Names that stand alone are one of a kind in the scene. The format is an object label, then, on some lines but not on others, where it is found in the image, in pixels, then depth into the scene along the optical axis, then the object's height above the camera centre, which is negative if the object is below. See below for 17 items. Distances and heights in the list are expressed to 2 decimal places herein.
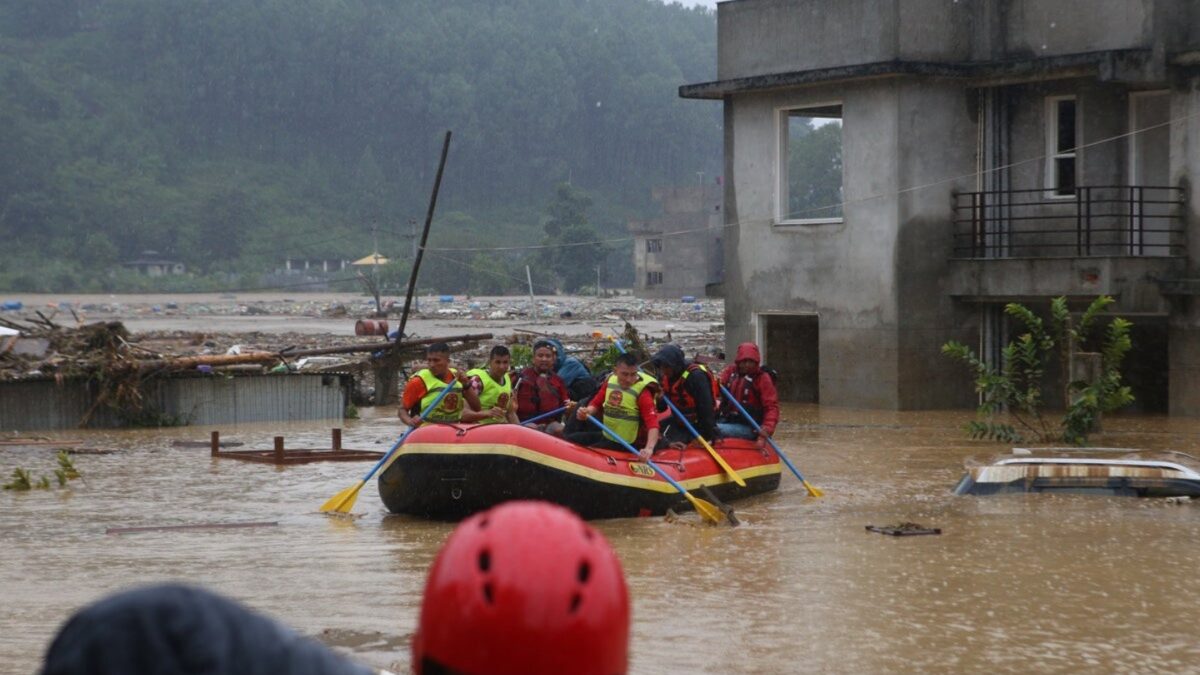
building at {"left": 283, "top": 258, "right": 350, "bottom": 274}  111.69 +2.26
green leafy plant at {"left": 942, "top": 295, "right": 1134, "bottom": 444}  19.88 -1.13
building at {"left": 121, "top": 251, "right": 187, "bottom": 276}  108.75 +2.30
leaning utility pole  26.84 -1.28
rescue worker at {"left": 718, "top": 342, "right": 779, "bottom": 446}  16.67 -1.01
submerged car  14.60 -1.63
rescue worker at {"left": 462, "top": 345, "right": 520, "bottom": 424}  15.49 -0.89
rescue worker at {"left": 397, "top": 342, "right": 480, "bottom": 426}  15.44 -0.87
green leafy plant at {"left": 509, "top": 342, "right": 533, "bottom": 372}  24.84 -0.88
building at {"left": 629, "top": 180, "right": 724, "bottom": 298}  88.81 +2.60
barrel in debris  51.04 -0.94
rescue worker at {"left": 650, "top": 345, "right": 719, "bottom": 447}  15.39 -0.91
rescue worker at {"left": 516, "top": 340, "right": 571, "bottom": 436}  16.12 -0.91
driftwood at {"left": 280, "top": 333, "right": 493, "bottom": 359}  26.19 -0.80
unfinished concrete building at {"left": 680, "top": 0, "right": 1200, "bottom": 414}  22.92 +1.68
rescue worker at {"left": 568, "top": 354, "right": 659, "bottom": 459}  14.53 -1.00
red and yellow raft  13.70 -1.50
